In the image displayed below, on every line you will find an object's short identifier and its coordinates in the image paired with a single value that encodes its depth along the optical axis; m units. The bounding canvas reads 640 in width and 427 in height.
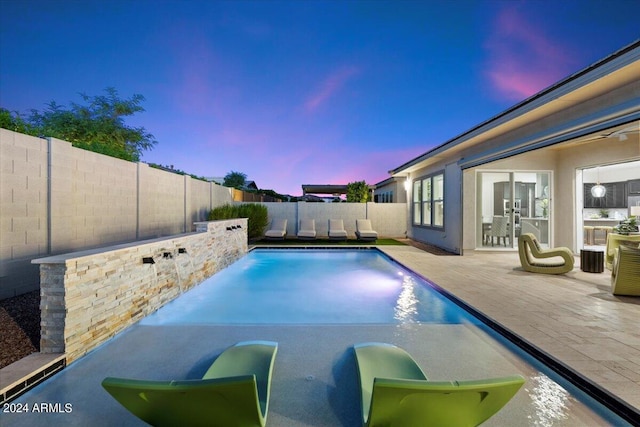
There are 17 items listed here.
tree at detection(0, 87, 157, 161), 13.77
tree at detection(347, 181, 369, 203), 16.75
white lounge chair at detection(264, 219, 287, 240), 12.18
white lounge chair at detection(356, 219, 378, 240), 12.14
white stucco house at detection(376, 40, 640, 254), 5.45
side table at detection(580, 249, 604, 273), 6.55
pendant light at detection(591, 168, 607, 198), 9.42
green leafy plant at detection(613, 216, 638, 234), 6.88
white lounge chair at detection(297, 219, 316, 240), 12.23
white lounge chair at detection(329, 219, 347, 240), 12.41
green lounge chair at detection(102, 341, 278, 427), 1.28
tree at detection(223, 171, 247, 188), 33.22
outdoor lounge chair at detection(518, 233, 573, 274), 6.39
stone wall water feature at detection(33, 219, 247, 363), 2.84
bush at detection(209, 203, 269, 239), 11.41
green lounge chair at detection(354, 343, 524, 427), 1.29
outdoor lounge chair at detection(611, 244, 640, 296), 4.67
